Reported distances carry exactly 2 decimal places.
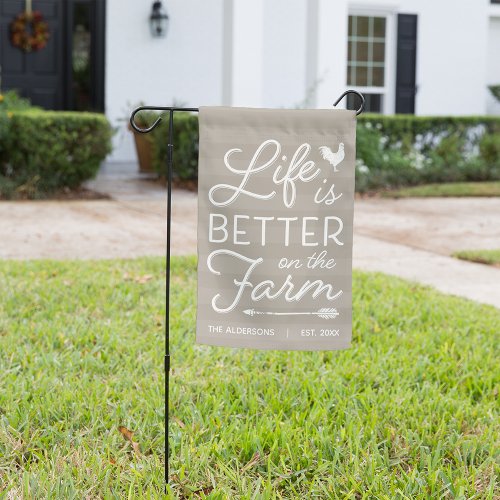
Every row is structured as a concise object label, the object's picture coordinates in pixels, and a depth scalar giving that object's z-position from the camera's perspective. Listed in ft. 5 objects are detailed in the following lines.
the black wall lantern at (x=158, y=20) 40.45
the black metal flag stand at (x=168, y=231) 7.38
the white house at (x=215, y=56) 41.16
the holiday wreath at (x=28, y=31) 40.04
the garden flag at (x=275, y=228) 7.39
